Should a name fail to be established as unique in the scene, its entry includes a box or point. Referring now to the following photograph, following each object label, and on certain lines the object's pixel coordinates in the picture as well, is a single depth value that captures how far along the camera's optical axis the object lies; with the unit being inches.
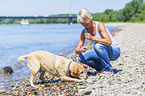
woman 167.9
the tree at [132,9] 3971.5
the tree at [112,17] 4722.2
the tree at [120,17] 4128.0
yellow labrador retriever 172.2
